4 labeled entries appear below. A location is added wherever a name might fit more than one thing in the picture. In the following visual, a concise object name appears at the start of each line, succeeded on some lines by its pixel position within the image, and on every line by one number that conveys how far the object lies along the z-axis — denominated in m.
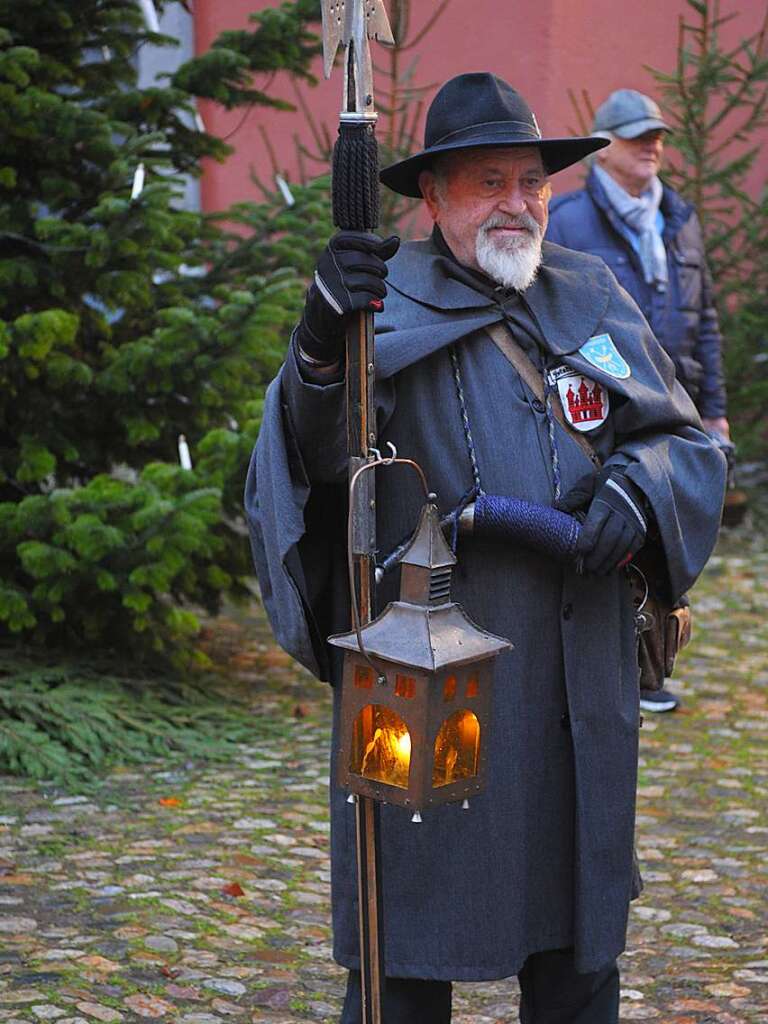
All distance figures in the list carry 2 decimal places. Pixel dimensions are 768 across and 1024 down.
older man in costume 6.05
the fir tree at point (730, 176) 18.11
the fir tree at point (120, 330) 11.54
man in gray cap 12.57
